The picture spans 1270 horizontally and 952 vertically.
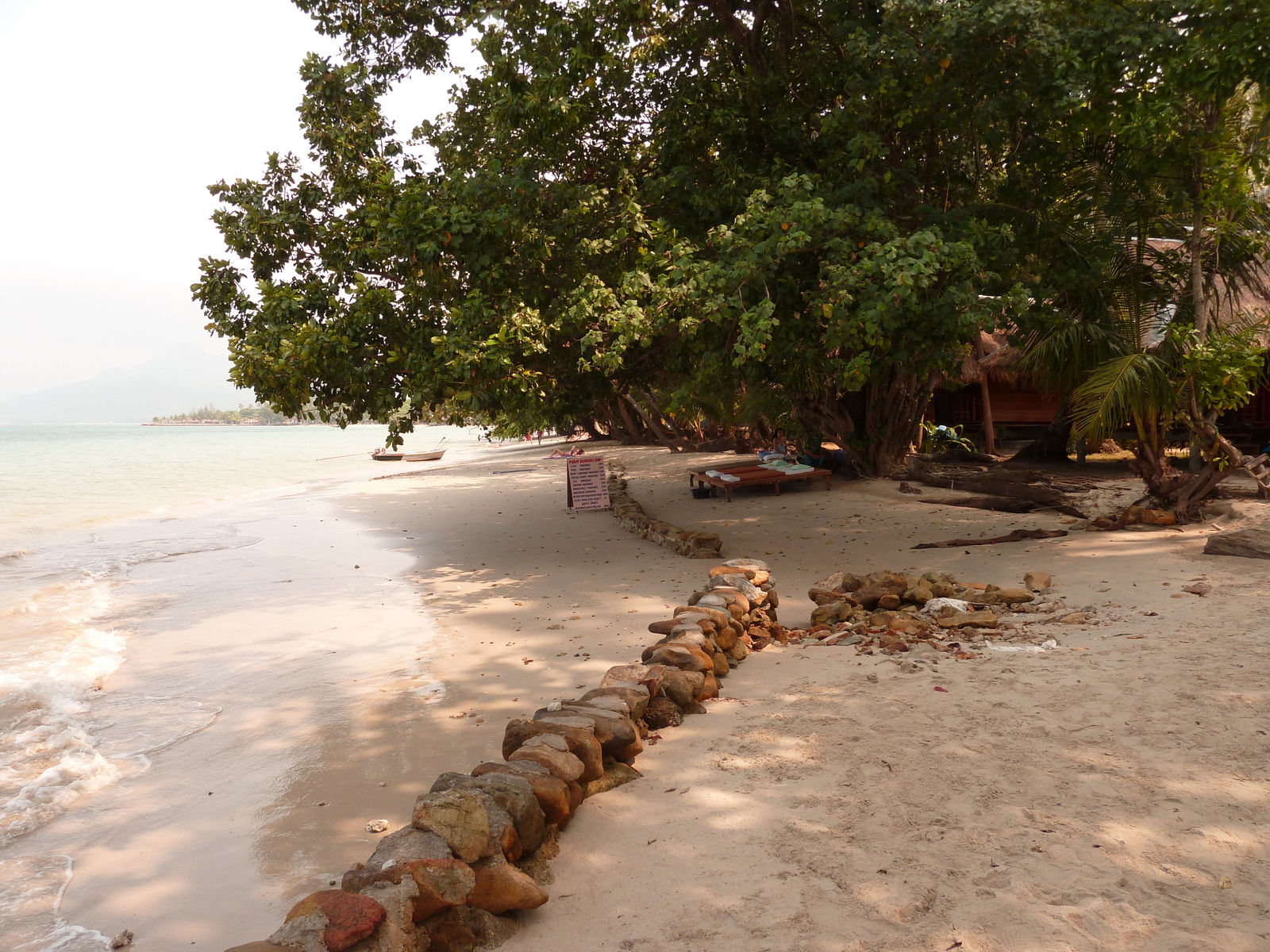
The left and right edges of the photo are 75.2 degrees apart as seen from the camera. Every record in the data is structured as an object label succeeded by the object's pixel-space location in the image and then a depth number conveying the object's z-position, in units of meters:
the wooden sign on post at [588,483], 13.85
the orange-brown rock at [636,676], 4.47
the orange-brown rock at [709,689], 4.74
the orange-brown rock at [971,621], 5.69
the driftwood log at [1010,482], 10.43
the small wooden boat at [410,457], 39.31
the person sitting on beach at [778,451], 16.91
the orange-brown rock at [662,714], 4.38
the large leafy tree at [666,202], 7.96
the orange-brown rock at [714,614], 5.42
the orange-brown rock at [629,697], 4.23
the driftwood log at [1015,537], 8.83
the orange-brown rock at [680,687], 4.52
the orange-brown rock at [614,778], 3.68
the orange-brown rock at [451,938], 2.62
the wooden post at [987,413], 16.36
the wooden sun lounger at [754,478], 14.13
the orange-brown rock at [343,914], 2.43
